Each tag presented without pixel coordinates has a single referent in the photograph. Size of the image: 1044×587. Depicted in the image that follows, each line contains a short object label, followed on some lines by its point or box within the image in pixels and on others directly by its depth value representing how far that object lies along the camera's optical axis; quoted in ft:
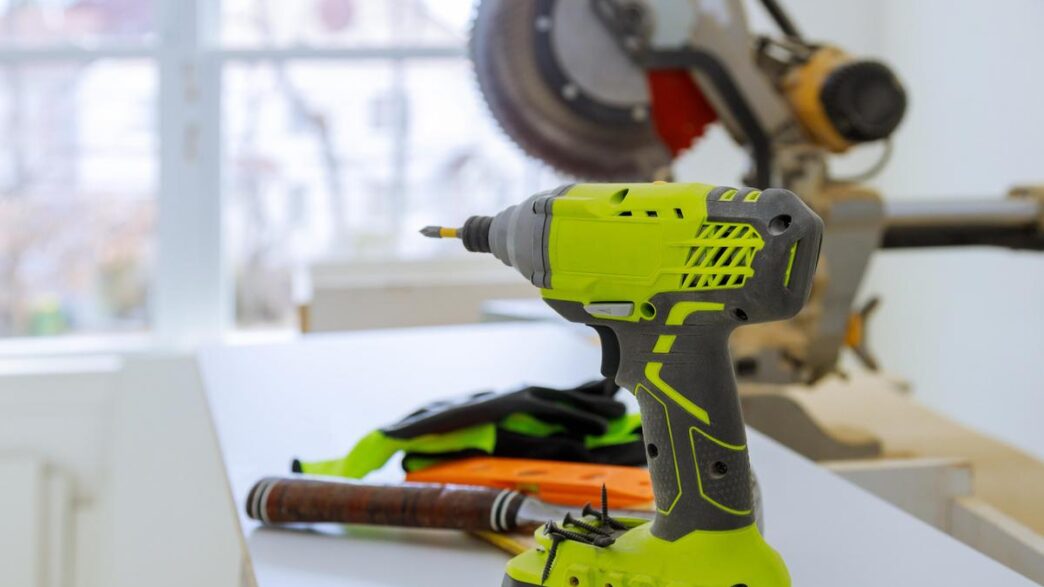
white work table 2.68
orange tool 2.97
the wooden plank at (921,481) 3.87
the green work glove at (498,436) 3.31
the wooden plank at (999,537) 3.33
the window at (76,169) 9.34
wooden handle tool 2.84
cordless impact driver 2.17
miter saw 5.06
